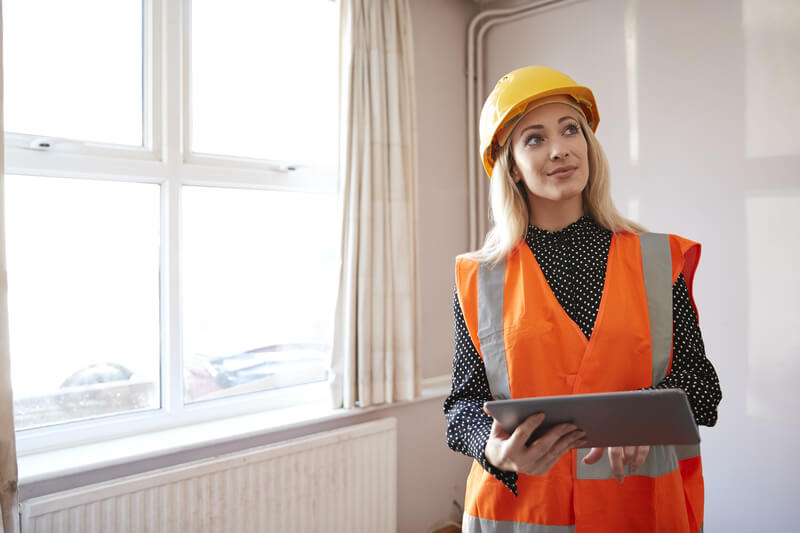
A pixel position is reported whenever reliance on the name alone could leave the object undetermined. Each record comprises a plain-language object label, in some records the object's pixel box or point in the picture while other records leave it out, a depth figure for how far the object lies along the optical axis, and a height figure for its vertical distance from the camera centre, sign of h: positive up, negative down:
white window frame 2.06 +0.40
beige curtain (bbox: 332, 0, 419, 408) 2.49 +0.27
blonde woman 1.15 -0.11
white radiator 1.82 -0.78
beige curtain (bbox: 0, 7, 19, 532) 1.61 -0.45
